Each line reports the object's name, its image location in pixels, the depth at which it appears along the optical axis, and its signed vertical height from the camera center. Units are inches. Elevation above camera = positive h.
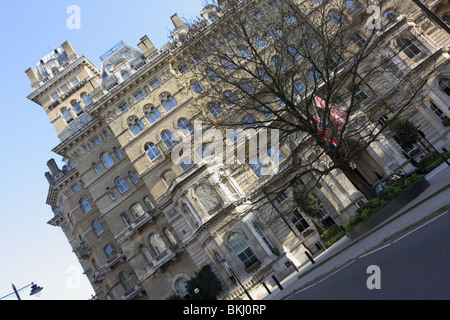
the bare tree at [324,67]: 669.3 +283.5
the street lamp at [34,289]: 747.4 +218.9
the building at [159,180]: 1114.7 +388.0
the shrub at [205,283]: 1079.2 +33.9
